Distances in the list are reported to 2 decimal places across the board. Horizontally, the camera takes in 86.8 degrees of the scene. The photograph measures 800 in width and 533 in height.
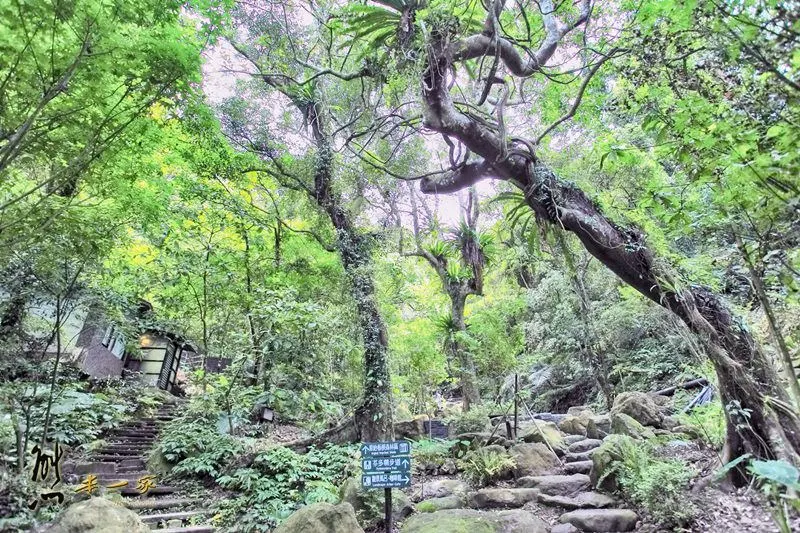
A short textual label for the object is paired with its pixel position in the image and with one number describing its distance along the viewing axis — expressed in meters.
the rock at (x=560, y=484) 5.23
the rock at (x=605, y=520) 4.05
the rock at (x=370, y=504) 5.15
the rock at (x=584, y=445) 6.85
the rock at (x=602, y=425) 7.20
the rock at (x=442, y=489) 5.91
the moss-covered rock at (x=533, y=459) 6.01
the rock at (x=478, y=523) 4.13
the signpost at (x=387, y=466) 4.29
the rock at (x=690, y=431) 5.23
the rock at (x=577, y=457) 6.41
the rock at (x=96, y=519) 3.84
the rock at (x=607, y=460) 4.73
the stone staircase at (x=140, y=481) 5.72
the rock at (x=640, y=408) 6.69
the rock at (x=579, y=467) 5.87
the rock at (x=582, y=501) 4.58
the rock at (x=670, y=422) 6.59
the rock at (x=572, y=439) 7.43
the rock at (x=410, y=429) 8.74
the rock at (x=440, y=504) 5.25
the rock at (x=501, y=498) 5.16
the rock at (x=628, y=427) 5.67
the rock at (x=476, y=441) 6.96
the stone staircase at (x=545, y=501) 4.19
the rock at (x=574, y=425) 7.96
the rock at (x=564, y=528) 4.18
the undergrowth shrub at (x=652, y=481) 3.77
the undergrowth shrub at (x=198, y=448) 7.22
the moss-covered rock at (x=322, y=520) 4.12
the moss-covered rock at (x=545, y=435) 6.96
